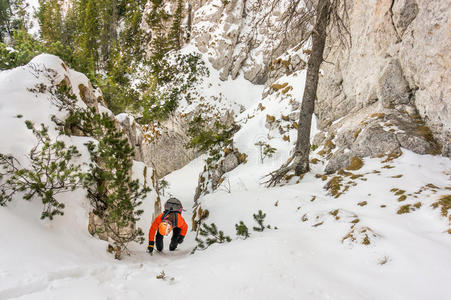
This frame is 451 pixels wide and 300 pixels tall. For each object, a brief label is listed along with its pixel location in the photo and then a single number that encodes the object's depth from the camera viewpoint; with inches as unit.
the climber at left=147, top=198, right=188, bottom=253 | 212.8
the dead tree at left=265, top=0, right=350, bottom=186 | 257.0
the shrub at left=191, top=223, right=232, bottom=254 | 192.3
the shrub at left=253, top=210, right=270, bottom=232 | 198.3
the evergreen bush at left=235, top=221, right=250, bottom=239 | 186.4
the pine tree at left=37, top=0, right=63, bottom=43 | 1433.3
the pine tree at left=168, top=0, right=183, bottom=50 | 1278.3
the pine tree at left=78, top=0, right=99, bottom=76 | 1279.5
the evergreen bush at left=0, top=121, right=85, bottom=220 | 135.0
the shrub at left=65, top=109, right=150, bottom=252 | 177.5
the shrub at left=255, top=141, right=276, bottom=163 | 473.4
